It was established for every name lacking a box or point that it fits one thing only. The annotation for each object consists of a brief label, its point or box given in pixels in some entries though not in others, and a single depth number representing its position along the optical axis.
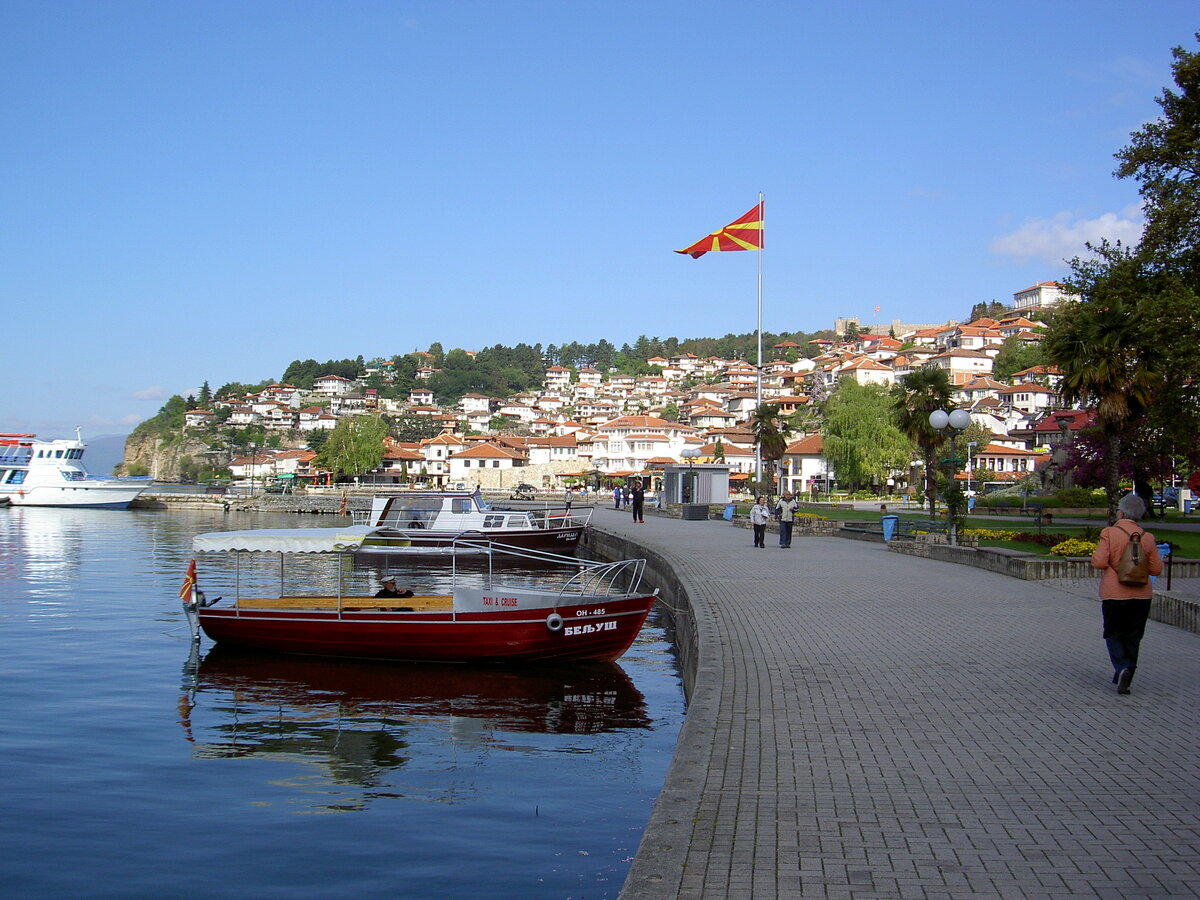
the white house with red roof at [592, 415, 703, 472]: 126.06
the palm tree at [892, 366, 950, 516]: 41.62
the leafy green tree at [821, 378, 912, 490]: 77.12
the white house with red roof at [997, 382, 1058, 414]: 121.75
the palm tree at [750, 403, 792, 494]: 50.69
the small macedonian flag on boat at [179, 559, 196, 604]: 17.88
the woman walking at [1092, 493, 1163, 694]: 9.03
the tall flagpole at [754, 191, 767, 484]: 41.97
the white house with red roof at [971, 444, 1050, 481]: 90.62
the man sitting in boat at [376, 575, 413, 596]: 17.64
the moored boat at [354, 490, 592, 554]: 36.59
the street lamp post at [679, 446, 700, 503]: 49.69
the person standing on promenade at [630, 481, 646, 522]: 44.88
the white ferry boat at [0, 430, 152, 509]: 83.69
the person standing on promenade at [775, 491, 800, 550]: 27.36
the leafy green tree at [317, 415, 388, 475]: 123.06
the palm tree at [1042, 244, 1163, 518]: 24.75
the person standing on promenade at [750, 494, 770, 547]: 27.83
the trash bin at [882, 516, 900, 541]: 29.03
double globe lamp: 23.44
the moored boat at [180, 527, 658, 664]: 15.85
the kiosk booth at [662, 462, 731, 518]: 49.41
